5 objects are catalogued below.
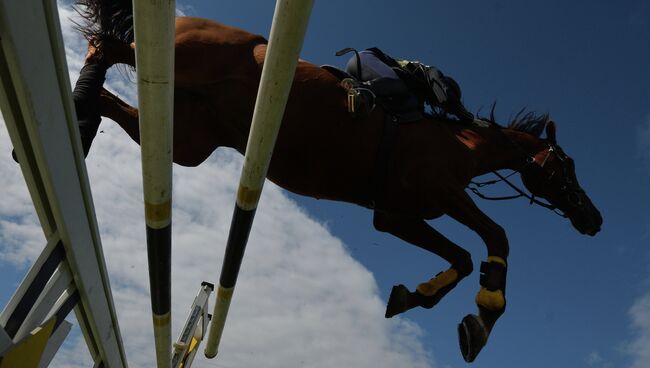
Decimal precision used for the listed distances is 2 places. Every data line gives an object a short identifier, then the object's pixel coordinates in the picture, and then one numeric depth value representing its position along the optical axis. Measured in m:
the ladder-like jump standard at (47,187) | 1.09
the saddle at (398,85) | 3.13
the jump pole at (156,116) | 1.00
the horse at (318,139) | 2.79
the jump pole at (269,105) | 1.08
